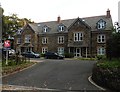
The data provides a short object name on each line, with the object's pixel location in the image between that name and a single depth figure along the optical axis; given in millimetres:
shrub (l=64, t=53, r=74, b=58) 20680
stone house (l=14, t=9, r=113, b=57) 21025
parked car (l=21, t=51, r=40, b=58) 20511
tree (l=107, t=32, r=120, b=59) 8617
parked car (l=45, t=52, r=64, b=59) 19112
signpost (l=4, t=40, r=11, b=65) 10649
